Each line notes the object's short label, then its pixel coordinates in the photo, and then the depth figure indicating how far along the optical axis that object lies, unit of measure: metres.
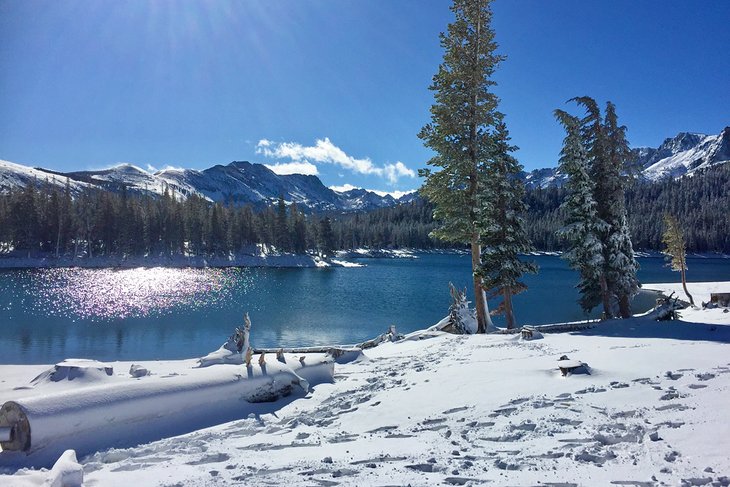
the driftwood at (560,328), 19.20
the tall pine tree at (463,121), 20.98
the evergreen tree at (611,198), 23.86
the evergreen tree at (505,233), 22.06
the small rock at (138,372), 12.70
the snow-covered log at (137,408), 7.47
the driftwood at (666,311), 19.94
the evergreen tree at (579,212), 23.41
